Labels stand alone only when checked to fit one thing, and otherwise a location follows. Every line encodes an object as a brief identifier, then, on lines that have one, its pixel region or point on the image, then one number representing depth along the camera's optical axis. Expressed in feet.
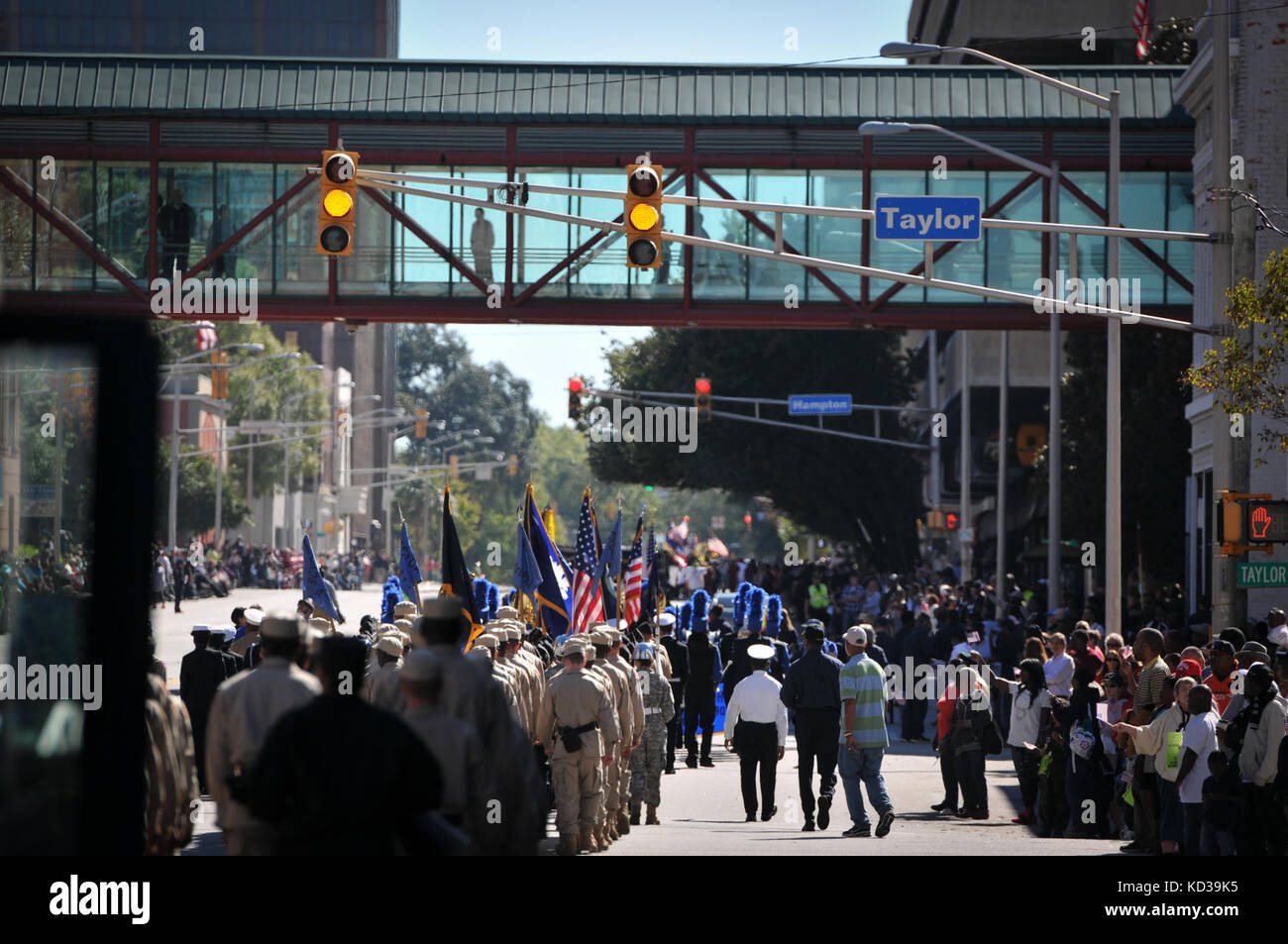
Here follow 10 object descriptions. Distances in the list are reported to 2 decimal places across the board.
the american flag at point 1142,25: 131.34
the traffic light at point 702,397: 140.09
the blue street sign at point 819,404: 136.56
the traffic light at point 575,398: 139.23
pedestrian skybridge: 109.60
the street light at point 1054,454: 86.38
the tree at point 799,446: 181.68
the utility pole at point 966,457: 151.07
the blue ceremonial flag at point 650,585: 104.29
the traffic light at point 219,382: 179.63
